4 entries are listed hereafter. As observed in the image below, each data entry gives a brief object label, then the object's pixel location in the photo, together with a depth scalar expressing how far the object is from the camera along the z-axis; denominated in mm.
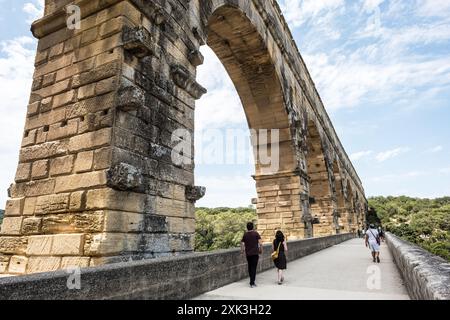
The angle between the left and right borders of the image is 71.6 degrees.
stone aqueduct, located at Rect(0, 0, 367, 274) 3795
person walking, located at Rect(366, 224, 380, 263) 8062
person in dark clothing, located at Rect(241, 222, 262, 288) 4789
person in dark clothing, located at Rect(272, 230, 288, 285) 5066
